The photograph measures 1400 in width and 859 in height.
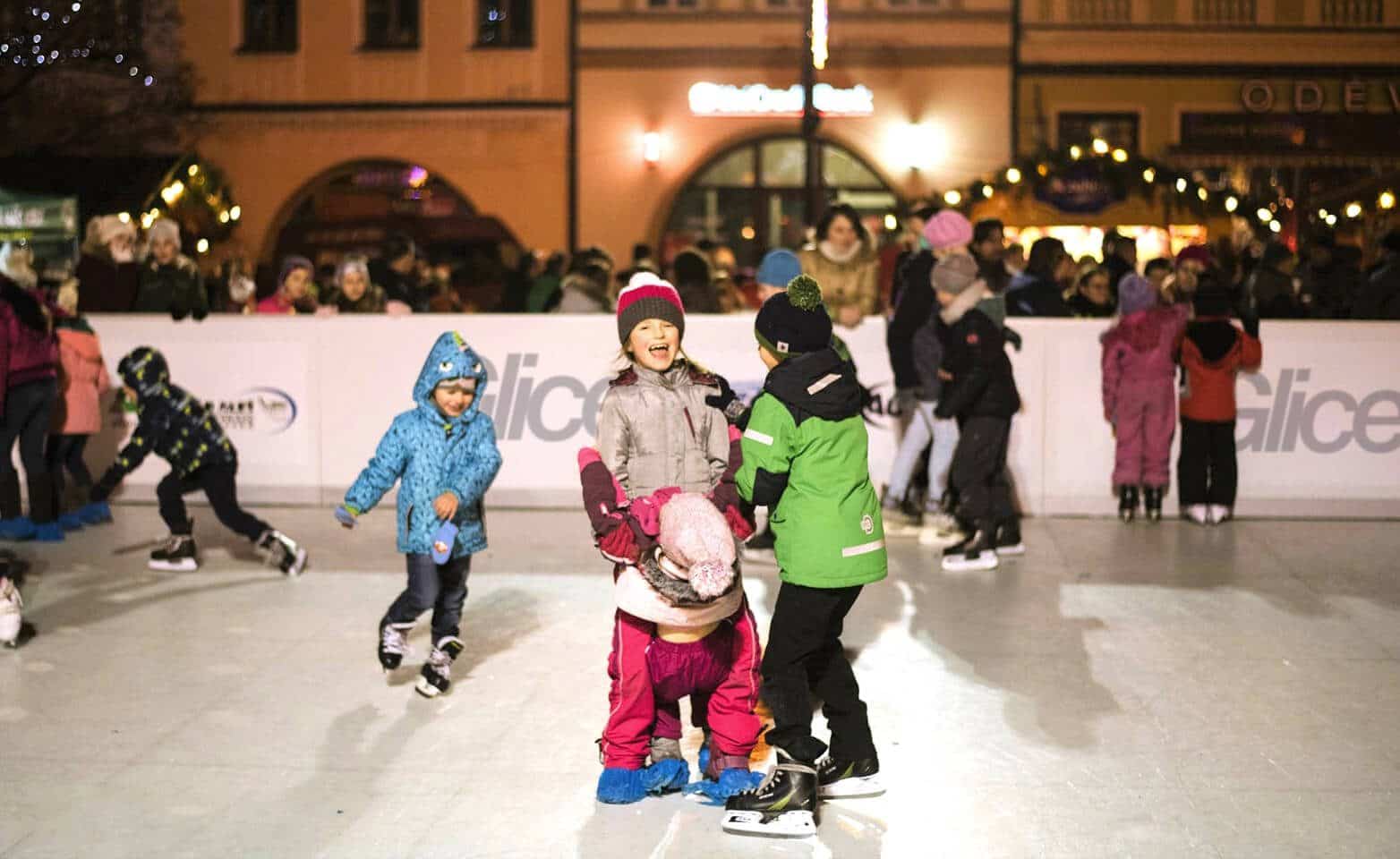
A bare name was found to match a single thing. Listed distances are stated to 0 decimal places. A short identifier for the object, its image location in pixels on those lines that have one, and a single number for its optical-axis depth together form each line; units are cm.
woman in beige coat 1112
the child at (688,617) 534
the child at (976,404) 938
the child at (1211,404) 1122
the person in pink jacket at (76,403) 1123
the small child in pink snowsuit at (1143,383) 1127
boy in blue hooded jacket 692
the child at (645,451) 568
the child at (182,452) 924
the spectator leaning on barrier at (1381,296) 1224
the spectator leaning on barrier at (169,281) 1207
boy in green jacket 543
